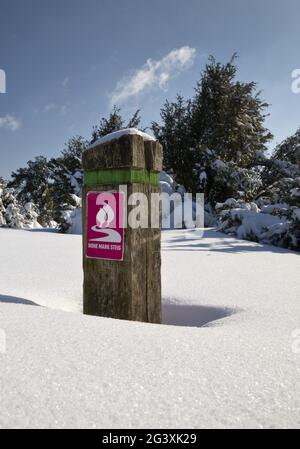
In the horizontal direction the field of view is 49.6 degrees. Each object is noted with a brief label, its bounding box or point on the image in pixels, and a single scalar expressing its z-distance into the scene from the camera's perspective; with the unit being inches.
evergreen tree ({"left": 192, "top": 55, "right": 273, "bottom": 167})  538.0
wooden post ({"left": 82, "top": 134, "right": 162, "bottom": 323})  78.1
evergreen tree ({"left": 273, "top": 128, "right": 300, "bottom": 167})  581.3
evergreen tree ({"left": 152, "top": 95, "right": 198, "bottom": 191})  555.5
